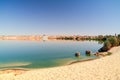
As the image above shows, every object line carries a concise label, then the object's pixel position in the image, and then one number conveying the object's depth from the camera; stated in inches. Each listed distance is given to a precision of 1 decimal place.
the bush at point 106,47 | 675.0
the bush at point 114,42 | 720.3
